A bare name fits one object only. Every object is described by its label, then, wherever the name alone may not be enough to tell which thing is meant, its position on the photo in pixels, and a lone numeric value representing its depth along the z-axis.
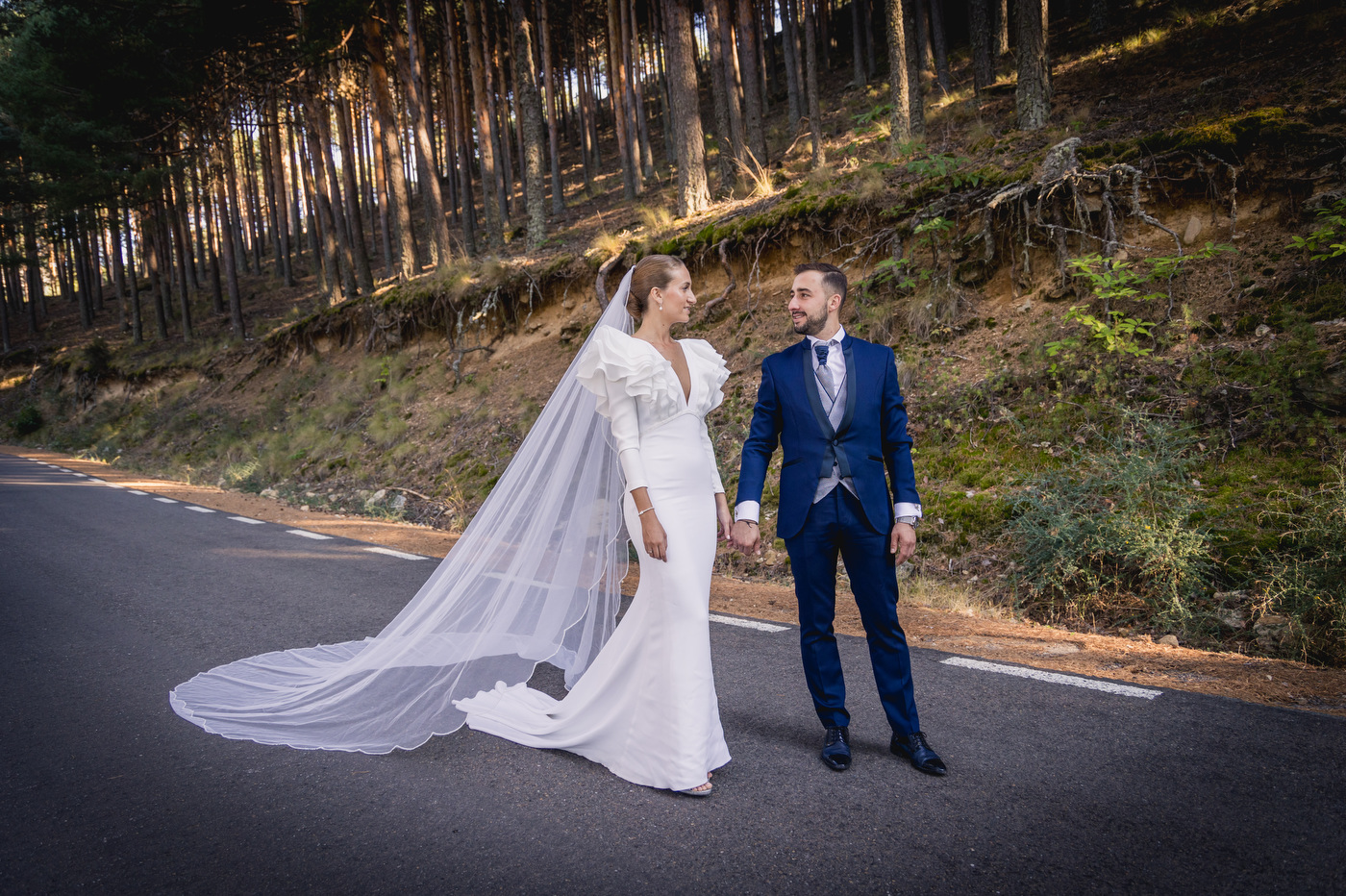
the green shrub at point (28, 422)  32.75
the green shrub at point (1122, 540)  5.45
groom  3.42
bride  3.39
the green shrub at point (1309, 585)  4.57
